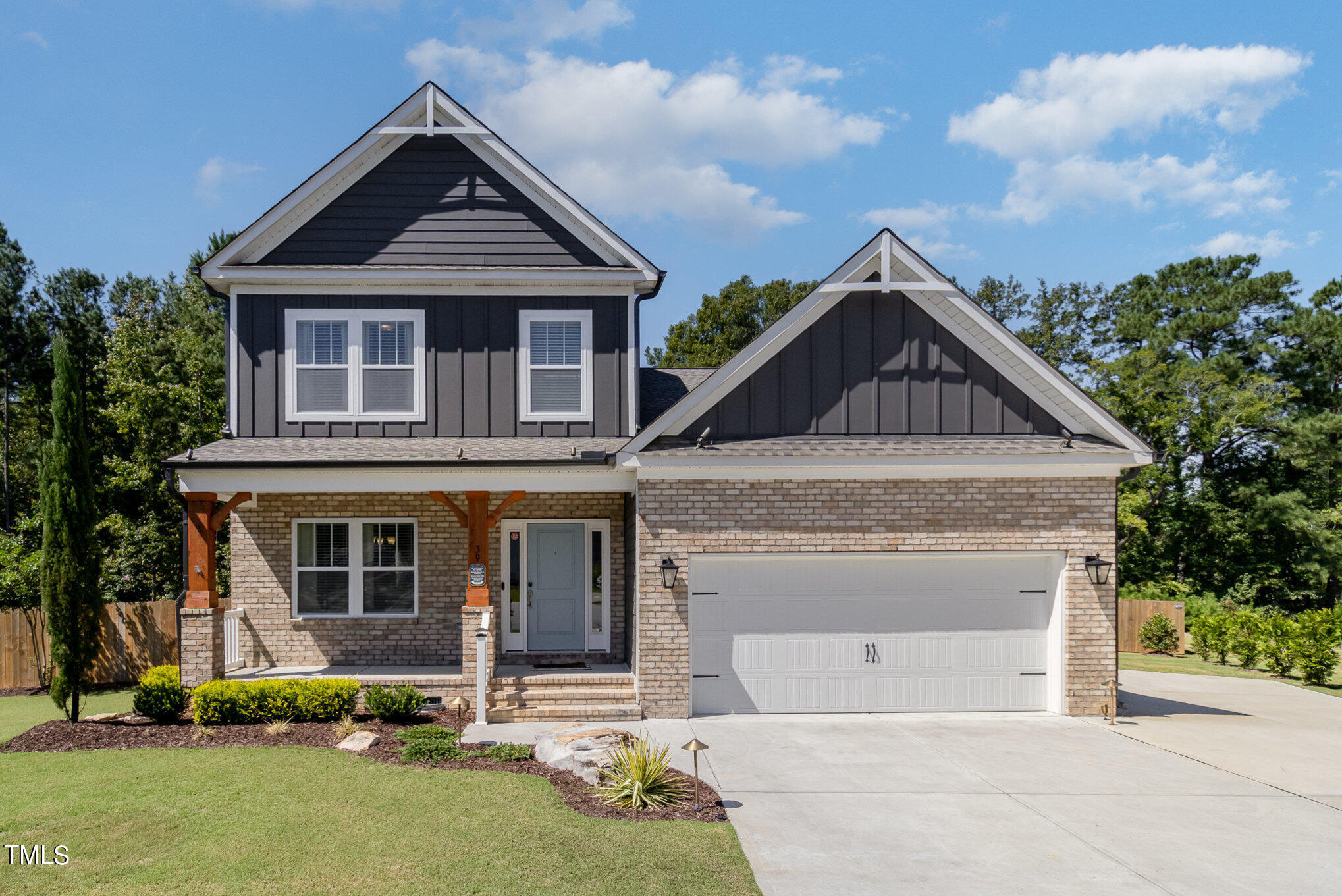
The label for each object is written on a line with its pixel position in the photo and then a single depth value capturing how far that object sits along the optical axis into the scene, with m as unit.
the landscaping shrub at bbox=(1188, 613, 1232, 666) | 19.61
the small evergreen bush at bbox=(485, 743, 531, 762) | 9.28
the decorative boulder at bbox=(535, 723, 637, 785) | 8.64
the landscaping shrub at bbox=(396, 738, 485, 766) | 9.33
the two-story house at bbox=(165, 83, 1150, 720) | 11.48
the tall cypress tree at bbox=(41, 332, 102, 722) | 11.33
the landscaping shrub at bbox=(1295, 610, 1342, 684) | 16.45
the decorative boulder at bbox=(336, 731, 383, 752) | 9.74
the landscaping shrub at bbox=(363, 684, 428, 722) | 10.98
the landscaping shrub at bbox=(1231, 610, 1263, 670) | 18.39
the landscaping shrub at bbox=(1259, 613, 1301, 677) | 17.19
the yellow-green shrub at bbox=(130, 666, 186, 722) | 11.05
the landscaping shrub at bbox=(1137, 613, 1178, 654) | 21.47
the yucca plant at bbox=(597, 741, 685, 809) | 7.77
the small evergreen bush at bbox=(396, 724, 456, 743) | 10.17
